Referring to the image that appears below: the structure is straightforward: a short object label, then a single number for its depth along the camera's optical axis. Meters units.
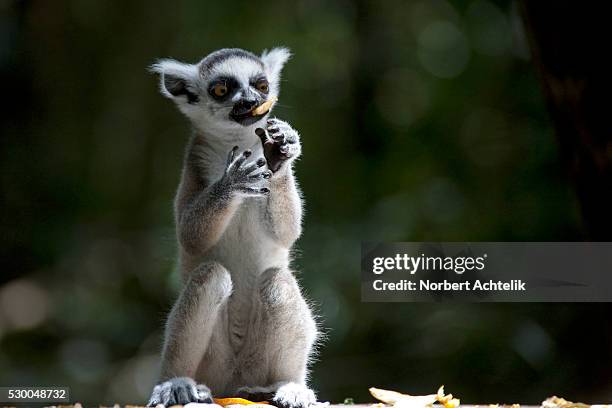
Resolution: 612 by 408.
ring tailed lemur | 6.41
